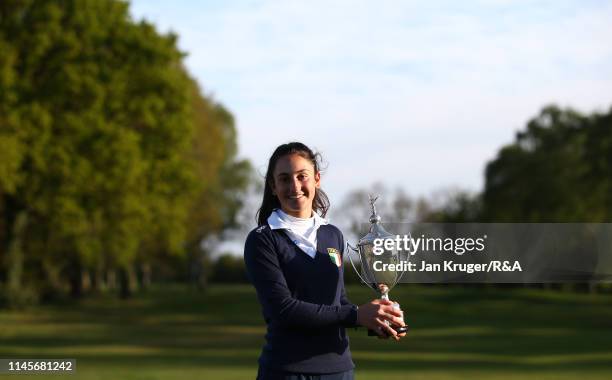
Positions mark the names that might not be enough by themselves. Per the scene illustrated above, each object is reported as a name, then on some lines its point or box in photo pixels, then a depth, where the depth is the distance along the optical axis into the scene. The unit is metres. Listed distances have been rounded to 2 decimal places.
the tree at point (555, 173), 49.59
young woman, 4.07
